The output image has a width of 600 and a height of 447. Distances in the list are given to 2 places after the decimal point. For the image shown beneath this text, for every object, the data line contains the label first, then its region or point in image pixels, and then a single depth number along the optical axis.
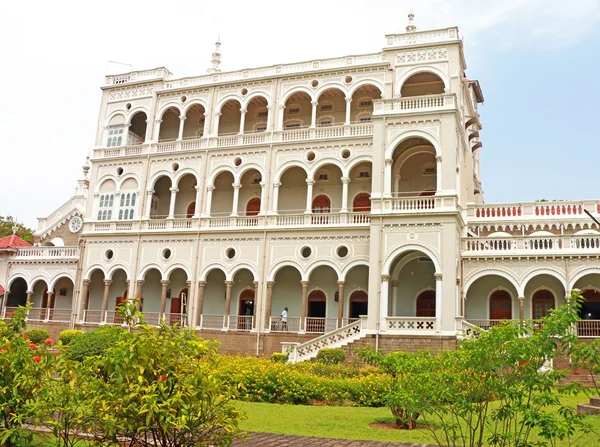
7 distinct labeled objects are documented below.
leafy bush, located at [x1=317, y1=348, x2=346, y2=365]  21.72
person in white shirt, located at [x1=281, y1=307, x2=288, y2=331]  27.97
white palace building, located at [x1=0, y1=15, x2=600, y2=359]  24.41
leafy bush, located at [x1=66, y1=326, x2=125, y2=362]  18.00
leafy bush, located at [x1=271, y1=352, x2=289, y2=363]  22.90
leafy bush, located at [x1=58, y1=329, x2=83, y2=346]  25.96
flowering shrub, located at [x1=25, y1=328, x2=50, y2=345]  28.88
